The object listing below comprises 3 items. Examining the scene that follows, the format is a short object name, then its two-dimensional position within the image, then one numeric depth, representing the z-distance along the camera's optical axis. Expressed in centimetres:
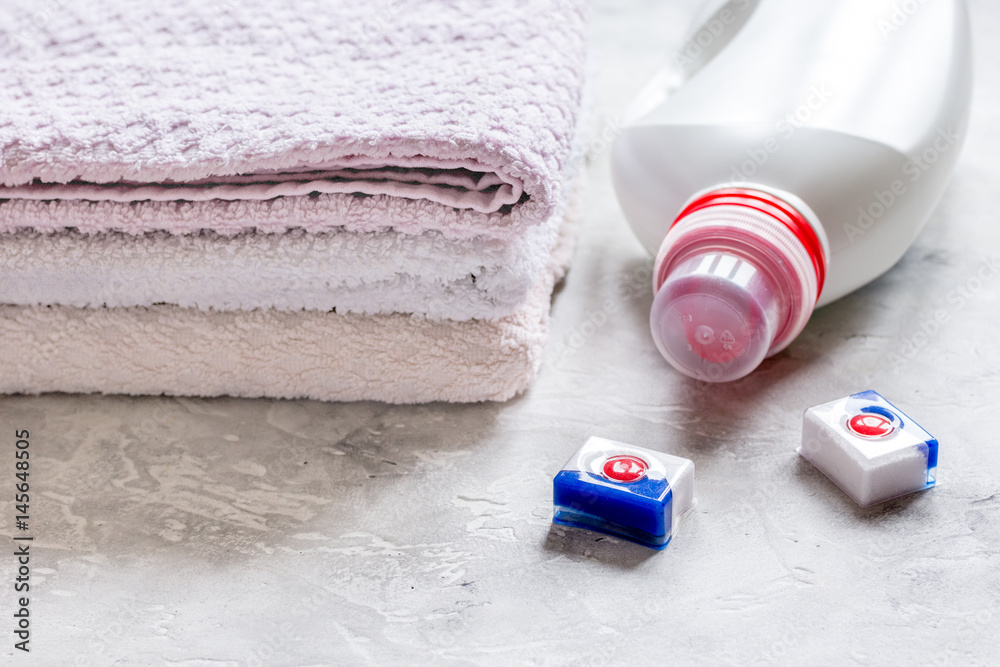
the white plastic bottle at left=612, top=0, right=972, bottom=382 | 78
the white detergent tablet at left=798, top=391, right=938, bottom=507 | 76
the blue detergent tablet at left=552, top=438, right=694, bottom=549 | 74
